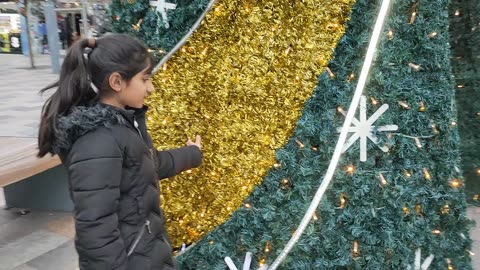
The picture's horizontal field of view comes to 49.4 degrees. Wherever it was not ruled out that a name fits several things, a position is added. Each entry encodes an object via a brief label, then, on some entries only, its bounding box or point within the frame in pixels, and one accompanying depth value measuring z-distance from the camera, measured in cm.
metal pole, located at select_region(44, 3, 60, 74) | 1239
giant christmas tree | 255
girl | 169
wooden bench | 315
